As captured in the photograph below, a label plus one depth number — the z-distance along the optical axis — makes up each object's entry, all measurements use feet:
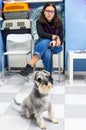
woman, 10.80
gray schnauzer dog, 6.36
